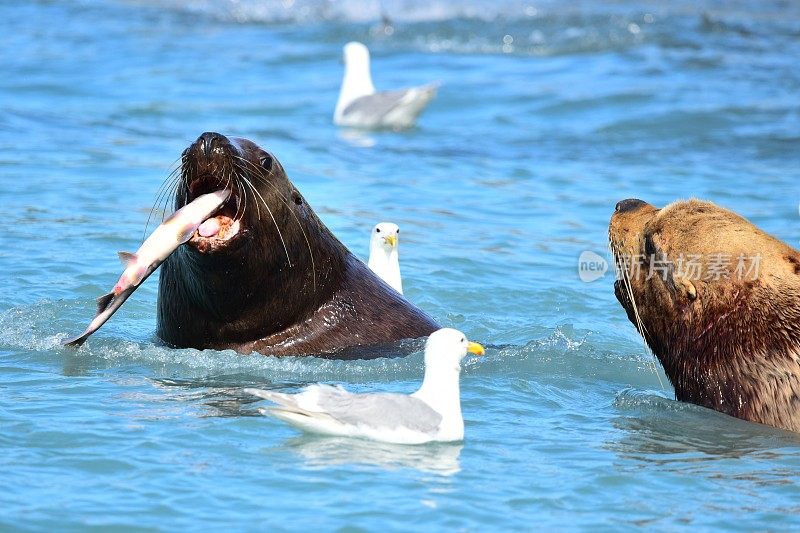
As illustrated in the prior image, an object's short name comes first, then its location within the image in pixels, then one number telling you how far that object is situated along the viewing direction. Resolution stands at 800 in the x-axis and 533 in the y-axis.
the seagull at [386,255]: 17.53
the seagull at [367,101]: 30.92
